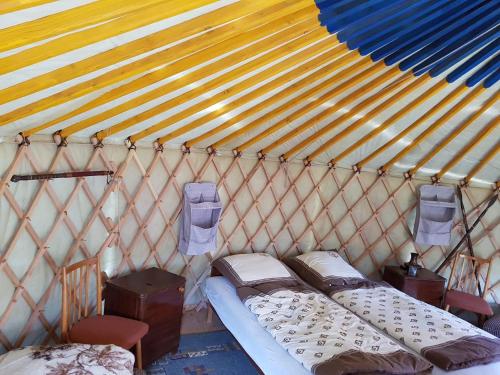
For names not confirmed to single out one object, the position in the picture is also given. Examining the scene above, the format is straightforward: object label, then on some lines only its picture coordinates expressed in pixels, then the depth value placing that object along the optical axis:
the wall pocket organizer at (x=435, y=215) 3.94
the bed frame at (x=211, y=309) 3.33
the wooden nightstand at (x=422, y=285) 3.70
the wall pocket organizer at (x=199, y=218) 3.13
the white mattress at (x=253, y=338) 2.12
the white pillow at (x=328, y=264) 3.36
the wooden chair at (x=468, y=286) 3.60
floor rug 2.76
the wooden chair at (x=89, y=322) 2.29
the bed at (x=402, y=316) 2.28
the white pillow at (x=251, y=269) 3.05
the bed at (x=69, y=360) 1.84
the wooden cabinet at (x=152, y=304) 2.60
